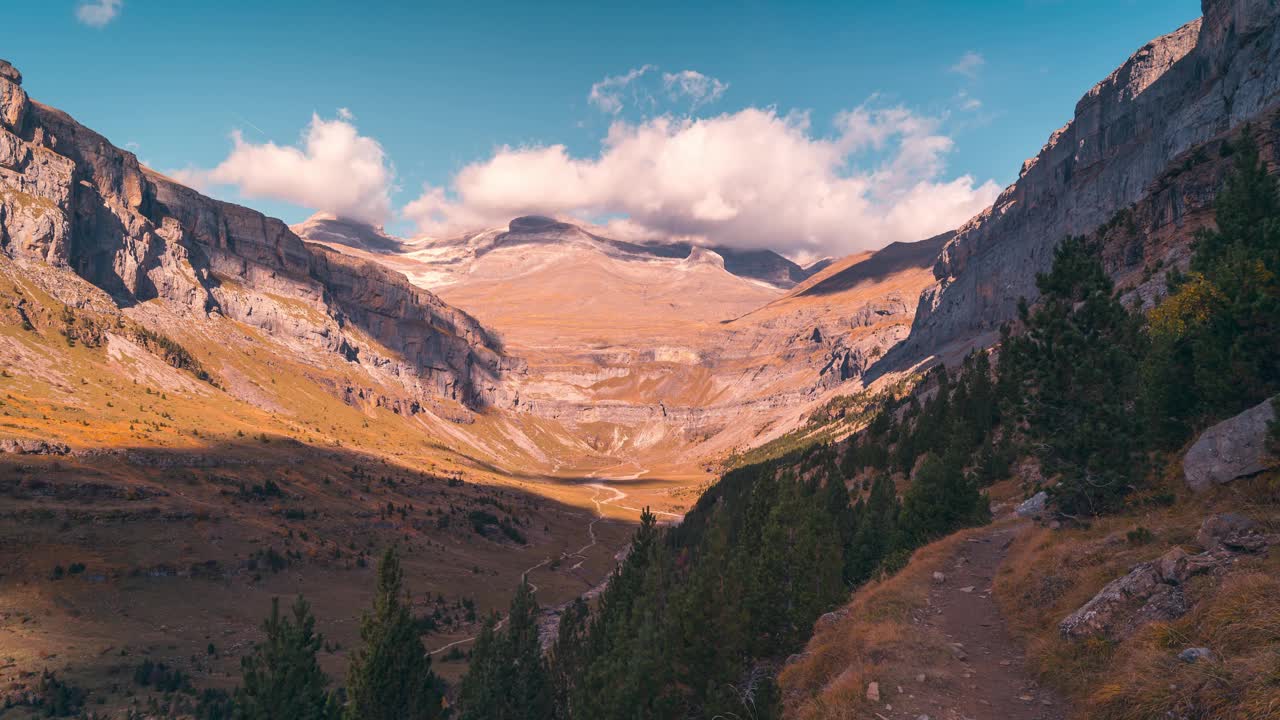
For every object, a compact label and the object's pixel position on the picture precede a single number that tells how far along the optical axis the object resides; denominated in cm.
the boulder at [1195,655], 954
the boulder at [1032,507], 2834
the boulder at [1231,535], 1215
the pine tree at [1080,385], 2102
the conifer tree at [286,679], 3322
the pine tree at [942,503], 3559
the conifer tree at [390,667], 3616
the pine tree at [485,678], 3644
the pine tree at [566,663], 4100
